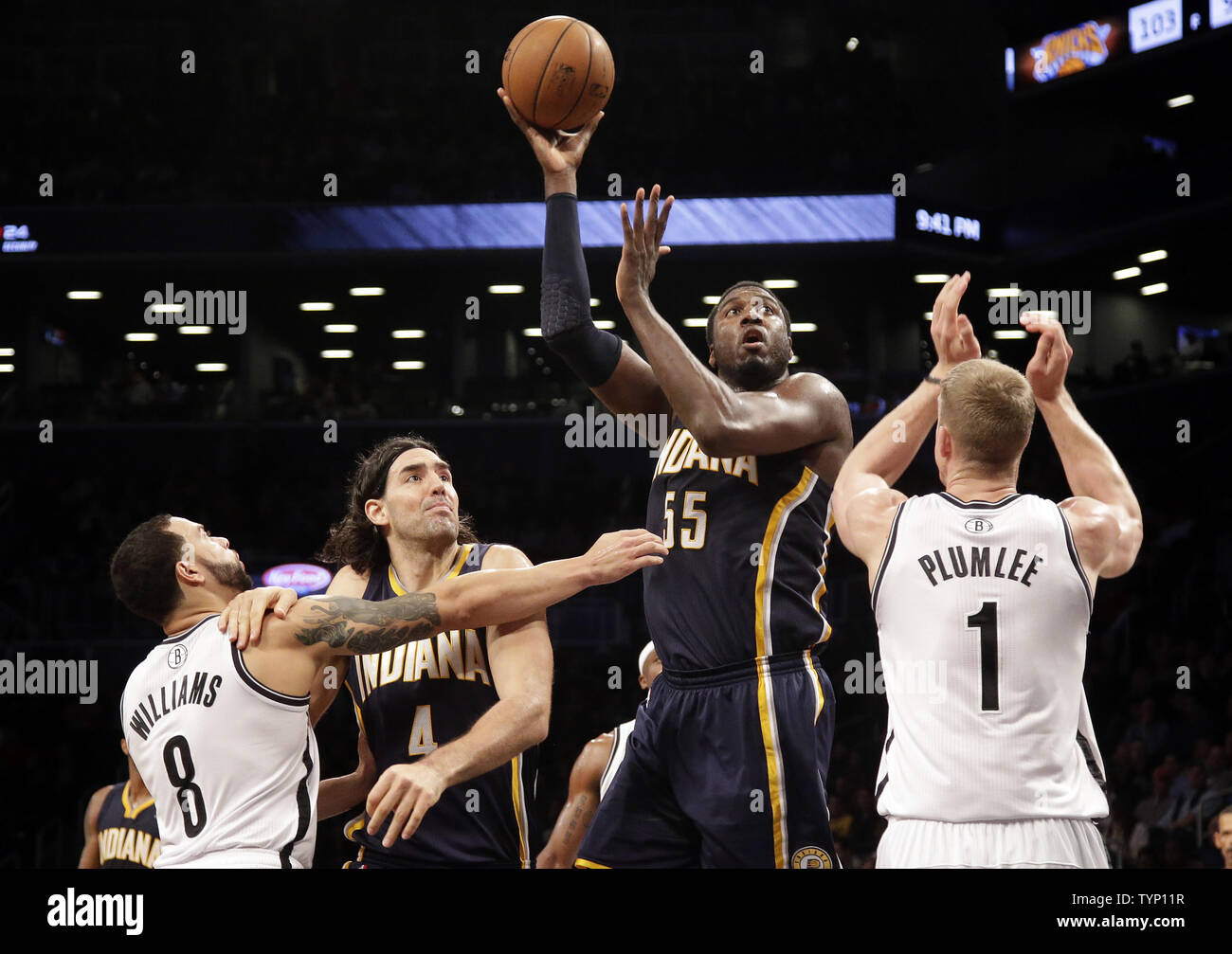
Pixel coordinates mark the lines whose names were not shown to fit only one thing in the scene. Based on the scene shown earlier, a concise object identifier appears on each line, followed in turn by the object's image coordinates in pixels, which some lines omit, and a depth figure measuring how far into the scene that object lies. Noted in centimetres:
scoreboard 1558
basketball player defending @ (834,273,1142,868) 324
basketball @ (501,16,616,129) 459
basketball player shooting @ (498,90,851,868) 392
